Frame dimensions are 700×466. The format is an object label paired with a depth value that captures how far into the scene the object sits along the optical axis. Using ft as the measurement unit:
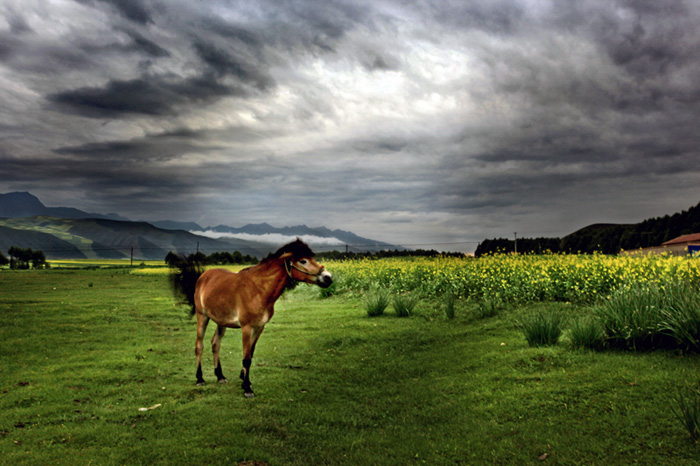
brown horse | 18.80
